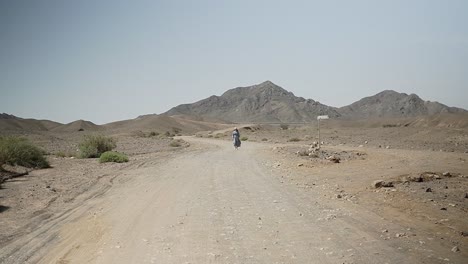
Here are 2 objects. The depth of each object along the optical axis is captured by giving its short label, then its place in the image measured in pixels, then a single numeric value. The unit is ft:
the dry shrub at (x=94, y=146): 105.91
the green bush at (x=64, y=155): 108.31
